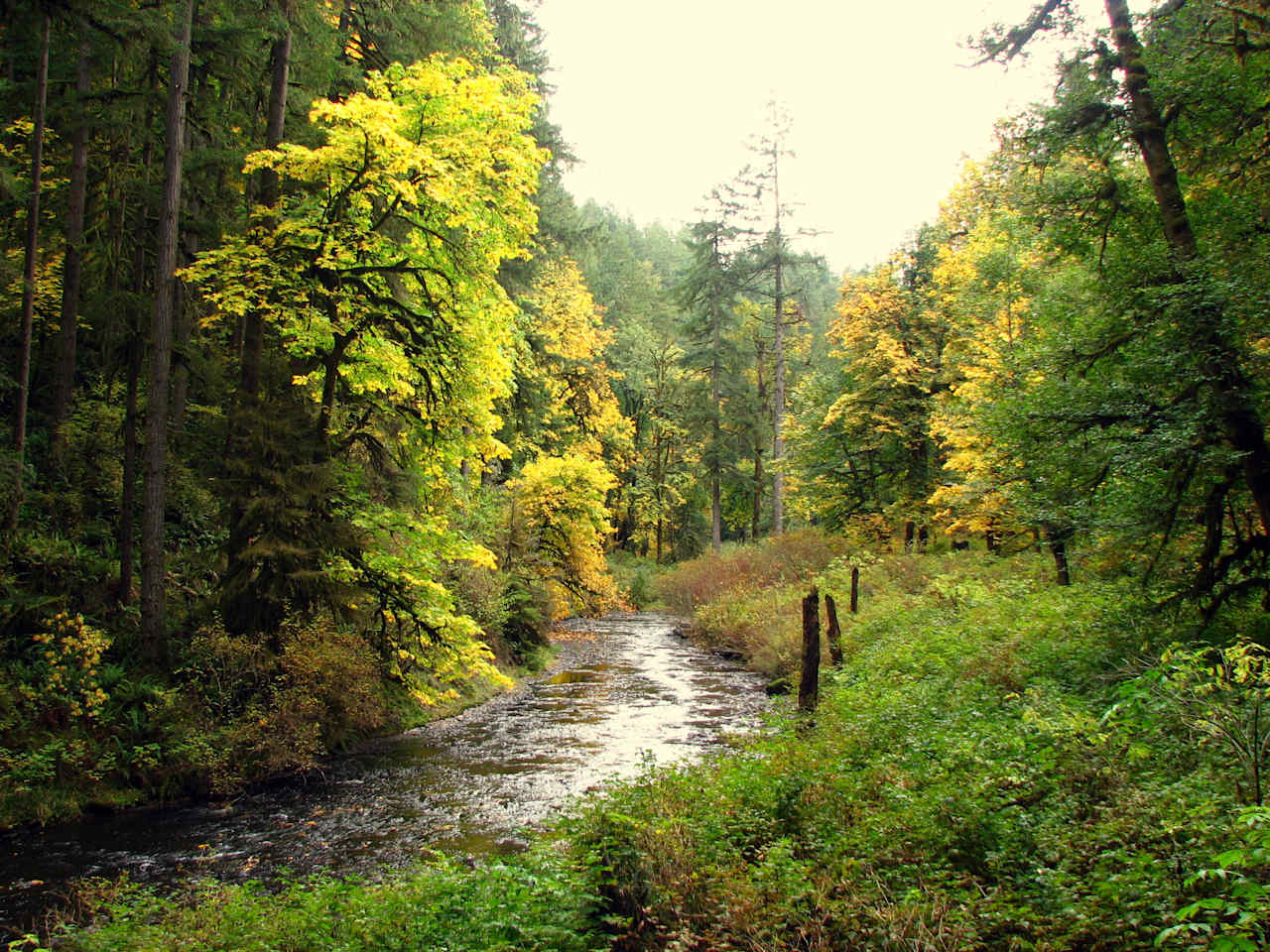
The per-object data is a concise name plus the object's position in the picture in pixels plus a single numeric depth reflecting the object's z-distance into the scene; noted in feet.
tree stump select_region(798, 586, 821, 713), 36.32
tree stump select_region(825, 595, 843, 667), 47.85
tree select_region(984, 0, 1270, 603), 26.89
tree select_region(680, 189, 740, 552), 123.95
